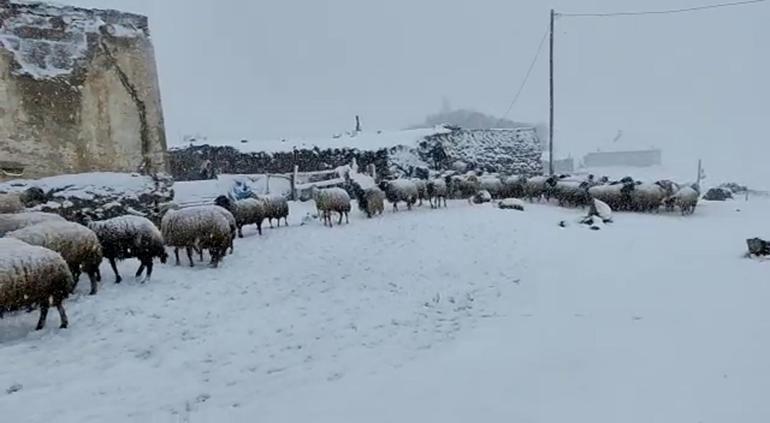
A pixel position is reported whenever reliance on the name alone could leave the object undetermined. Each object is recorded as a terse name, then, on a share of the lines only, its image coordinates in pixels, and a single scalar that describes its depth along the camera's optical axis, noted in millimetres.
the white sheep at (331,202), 14938
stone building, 9664
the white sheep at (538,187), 21625
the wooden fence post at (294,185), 21859
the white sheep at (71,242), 6773
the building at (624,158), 64331
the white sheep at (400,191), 18172
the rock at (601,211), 15203
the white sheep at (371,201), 16512
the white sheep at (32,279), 5445
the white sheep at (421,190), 19194
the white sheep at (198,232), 9266
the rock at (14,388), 4416
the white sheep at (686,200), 17594
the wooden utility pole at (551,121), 25378
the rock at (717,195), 24969
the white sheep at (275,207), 14570
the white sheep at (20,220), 7594
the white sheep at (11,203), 8969
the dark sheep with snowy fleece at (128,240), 7977
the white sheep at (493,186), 22234
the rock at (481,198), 20578
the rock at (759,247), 9281
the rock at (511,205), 18156
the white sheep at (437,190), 19422
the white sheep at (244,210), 13102
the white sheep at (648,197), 18078
